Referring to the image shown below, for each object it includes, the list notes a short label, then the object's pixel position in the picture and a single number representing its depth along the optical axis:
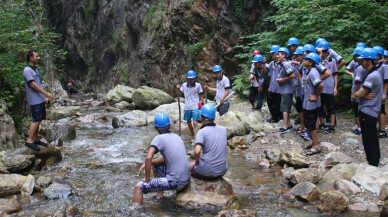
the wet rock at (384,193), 4.32
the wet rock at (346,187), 4.68
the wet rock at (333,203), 4.27
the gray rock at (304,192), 4.63
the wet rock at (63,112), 15.61
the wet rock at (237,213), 4.15
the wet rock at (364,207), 4.26
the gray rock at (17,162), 6.03
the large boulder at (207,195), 4.57
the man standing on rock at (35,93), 6.28
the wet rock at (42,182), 5.48
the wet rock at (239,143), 8.25
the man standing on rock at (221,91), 8.42
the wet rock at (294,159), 6.22
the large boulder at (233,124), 8.97
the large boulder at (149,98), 18.09
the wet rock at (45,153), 6.59
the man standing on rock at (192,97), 8.59
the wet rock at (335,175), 4.89
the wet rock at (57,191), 5.16
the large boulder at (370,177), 4.70
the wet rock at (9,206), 4.46
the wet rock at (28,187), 5.27
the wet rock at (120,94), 21.38
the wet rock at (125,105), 19.39
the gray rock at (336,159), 5.91
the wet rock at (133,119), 13.27
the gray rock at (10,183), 5.18
